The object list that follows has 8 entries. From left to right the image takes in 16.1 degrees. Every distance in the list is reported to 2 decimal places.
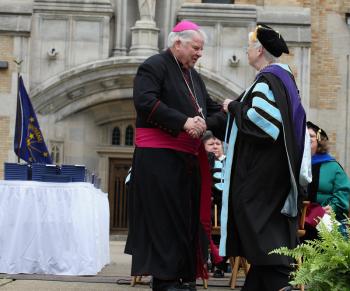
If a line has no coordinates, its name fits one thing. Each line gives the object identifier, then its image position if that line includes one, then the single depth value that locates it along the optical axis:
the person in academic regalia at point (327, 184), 11.68
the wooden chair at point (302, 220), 10.73
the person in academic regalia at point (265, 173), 7.77
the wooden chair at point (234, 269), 11.97
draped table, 13.24
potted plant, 5.03
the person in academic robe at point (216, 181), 13.68
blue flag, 16.91
